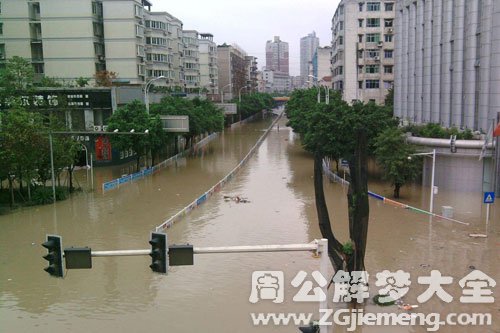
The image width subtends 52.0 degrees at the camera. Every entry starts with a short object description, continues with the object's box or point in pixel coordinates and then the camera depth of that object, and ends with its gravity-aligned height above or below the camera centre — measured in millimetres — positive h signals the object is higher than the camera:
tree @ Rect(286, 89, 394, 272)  14078 -2172
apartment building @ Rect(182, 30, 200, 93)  91438 +7523
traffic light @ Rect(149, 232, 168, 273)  8312 -2447
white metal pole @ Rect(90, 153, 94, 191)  33197 -5354
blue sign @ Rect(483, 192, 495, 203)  21219 -4147
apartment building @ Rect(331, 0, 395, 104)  65875 +7103
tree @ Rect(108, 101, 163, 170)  36406 -1710
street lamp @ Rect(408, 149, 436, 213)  24073 -5019
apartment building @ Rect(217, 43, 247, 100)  122125 +8044
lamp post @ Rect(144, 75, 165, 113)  39612 +102
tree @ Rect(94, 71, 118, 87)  49594 +2340
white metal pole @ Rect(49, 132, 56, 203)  26764 -3319
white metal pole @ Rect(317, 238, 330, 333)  9000 -2800
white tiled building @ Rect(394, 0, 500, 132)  29172 +2410
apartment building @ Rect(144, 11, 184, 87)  65875 +7263
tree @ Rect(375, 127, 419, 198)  27500 -3263
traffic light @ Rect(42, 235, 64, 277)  8422 -2500
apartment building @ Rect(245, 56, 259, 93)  150875 +8637
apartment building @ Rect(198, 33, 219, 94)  105875 +7514
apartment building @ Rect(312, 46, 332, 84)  114294 +8409
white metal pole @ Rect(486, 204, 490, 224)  22469 -5102
